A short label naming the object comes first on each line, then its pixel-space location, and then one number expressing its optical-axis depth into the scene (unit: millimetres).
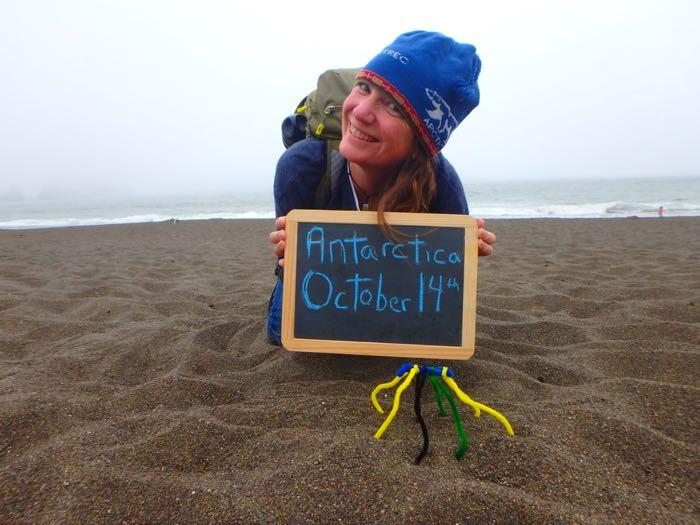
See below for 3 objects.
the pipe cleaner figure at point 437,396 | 1110
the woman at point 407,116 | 1451
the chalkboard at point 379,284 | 1500
